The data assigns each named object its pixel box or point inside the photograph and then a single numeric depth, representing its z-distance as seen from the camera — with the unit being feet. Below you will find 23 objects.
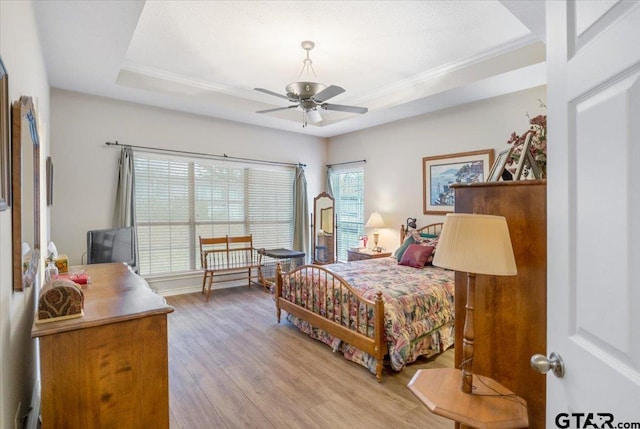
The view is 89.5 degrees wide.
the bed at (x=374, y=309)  8.49
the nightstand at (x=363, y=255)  16.61
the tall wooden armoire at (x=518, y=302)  4.23
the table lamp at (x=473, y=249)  4.00
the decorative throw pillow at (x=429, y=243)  12.95
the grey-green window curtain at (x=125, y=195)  13.96
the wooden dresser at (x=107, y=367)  4.54
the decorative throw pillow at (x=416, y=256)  12.76
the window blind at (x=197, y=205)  15.17
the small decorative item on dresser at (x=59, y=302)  4.72
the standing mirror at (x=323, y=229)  19.77
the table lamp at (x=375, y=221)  17.10
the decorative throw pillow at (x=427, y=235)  14.54
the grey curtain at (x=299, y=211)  19.93
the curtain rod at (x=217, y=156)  14.52
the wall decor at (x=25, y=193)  4.12
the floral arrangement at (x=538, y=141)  4.65
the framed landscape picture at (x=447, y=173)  13.82
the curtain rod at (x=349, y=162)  19.00
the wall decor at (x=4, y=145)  3.51
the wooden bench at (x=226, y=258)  16.02
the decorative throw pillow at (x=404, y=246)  14.03
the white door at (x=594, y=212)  2.04
